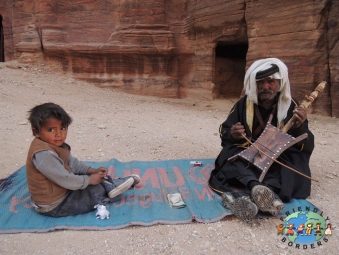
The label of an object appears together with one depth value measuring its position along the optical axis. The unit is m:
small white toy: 2.12
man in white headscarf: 2.31
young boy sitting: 1.95
